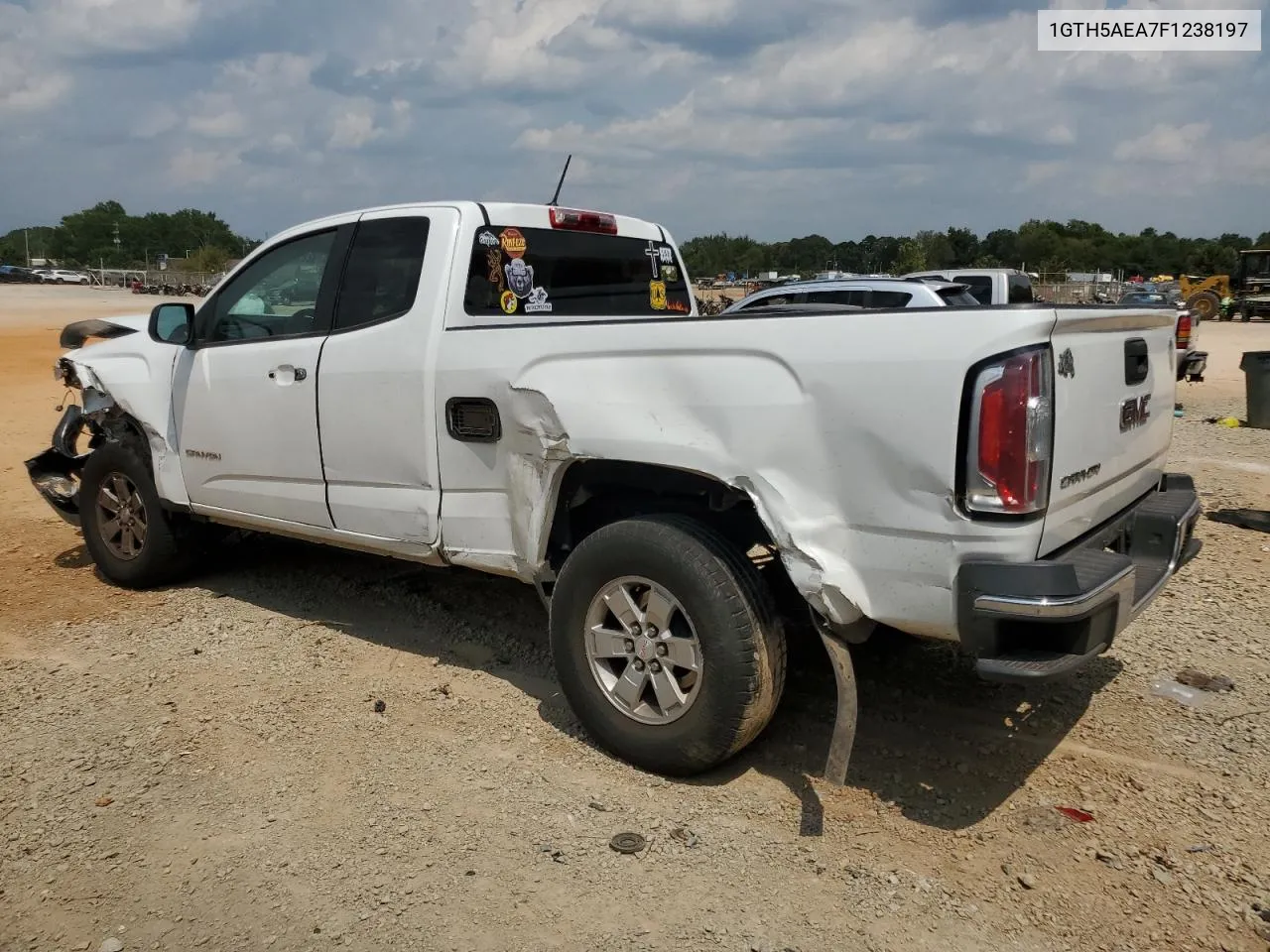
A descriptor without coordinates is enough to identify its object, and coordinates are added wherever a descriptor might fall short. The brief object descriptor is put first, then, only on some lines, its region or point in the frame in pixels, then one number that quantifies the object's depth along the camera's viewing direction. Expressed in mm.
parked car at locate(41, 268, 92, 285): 73000
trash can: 11367
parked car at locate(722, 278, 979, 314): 11070
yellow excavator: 38531
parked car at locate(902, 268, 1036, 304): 13336
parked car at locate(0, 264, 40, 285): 74125
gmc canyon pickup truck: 2881
